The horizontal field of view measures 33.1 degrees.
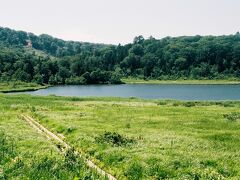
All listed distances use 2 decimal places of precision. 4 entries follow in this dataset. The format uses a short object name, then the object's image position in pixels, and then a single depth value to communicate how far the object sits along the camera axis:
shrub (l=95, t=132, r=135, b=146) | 37.94
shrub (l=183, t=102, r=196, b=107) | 86.34
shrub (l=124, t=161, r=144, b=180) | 28.00
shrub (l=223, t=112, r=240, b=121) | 59.83
